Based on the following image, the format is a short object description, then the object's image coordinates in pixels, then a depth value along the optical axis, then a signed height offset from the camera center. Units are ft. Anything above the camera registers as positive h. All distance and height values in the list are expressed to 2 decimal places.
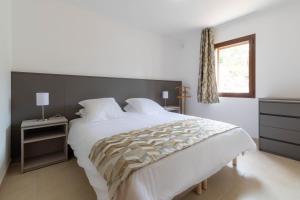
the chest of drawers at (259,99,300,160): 7.34 -1.46
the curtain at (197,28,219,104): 11.34 +2.20
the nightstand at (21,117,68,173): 6.46 -2.31
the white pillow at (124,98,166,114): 9.51 -0.49
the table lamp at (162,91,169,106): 11.97 +0.32
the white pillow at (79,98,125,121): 7.45 -0.57
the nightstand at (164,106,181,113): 11.94 -0.81
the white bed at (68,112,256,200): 3.37 -1.80
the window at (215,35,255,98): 9.83 +2.28
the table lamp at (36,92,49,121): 6.66 -0.03
